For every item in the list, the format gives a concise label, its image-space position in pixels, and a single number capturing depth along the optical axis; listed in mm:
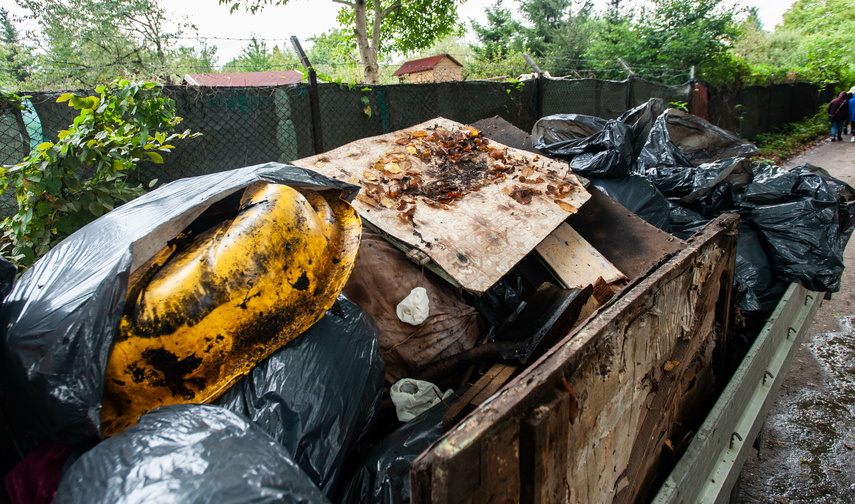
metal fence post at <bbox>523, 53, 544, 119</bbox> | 6016
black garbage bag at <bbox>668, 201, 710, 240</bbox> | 2945
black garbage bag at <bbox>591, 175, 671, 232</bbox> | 2885
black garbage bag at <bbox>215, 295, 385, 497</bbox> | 1142
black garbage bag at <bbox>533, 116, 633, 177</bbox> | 3033
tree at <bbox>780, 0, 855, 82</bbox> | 14734
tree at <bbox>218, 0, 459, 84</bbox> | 11273
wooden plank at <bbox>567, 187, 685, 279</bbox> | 2455
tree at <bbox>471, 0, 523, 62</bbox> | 20891
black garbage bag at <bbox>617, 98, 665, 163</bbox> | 3902
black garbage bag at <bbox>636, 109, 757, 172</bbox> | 3746
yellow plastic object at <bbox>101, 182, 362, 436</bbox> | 1023
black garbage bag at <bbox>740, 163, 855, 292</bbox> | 2490
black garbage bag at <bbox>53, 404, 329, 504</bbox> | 673
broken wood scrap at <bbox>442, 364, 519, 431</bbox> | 1201
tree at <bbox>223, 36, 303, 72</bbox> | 34162
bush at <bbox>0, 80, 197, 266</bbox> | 1714
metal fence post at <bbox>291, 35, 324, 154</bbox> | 3826
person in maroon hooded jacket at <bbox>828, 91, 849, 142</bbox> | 10617
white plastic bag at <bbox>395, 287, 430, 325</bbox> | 1800
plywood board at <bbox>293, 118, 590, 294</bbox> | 1979
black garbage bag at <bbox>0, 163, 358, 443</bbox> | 907
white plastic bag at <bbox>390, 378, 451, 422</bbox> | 1545
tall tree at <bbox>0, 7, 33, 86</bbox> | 19339
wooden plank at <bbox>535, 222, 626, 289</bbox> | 2250
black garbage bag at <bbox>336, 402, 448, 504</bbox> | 1185
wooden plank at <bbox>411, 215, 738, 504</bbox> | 764
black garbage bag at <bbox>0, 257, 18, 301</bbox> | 1044
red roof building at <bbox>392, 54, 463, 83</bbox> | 21000
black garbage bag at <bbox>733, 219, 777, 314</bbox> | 2395
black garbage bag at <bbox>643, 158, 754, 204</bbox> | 2963
